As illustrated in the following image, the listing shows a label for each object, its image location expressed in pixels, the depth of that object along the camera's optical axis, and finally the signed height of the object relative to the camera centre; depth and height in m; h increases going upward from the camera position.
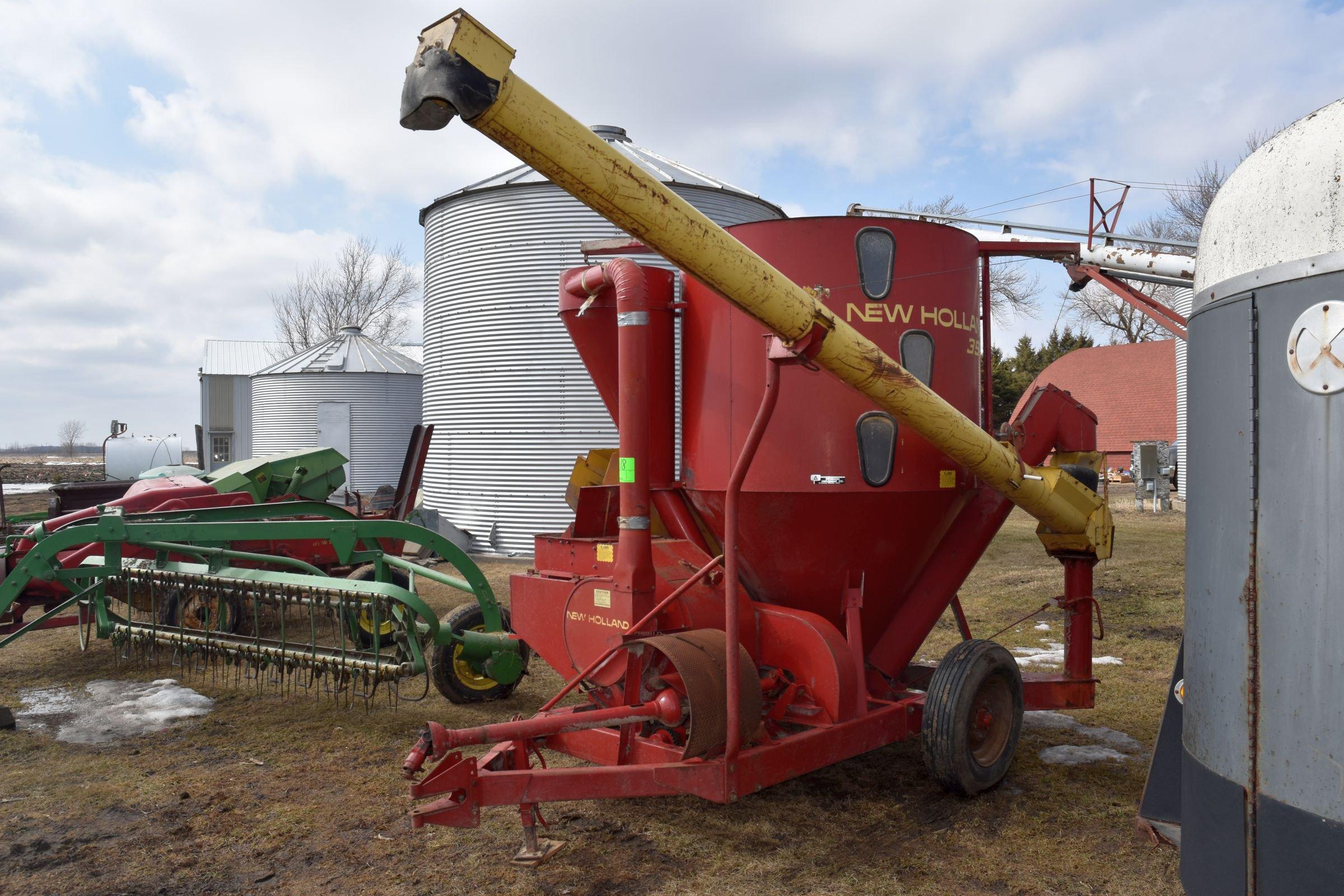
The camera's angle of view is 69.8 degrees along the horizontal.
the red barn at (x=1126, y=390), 30.94 +2.37
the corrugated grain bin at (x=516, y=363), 15.14 +1.55
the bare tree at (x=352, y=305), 46.09 +7.47
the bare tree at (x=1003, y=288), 32.50 +5.98
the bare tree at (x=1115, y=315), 38.97 +5.92
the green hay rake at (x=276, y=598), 5.79 -0.89
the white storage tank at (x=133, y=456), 31.89 +0.12
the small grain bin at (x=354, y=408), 23.84 +1.31
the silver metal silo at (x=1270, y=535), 2.69 -0.23
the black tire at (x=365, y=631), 8.26 -1.45
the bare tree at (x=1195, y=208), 24.80 +6.70
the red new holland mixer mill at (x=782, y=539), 3.85 -0.41
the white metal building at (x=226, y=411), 35.25 +1.84
